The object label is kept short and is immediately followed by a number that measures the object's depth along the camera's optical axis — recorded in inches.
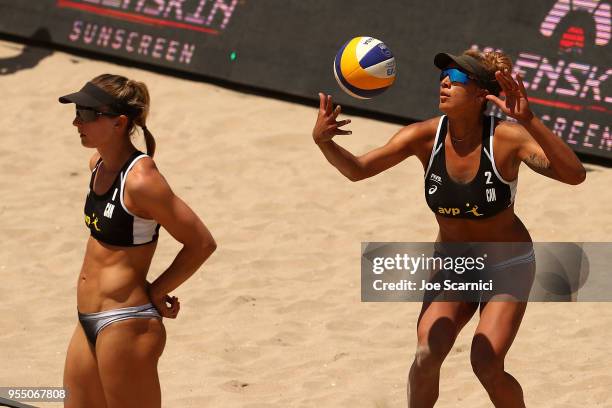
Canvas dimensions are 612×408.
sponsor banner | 836.0
